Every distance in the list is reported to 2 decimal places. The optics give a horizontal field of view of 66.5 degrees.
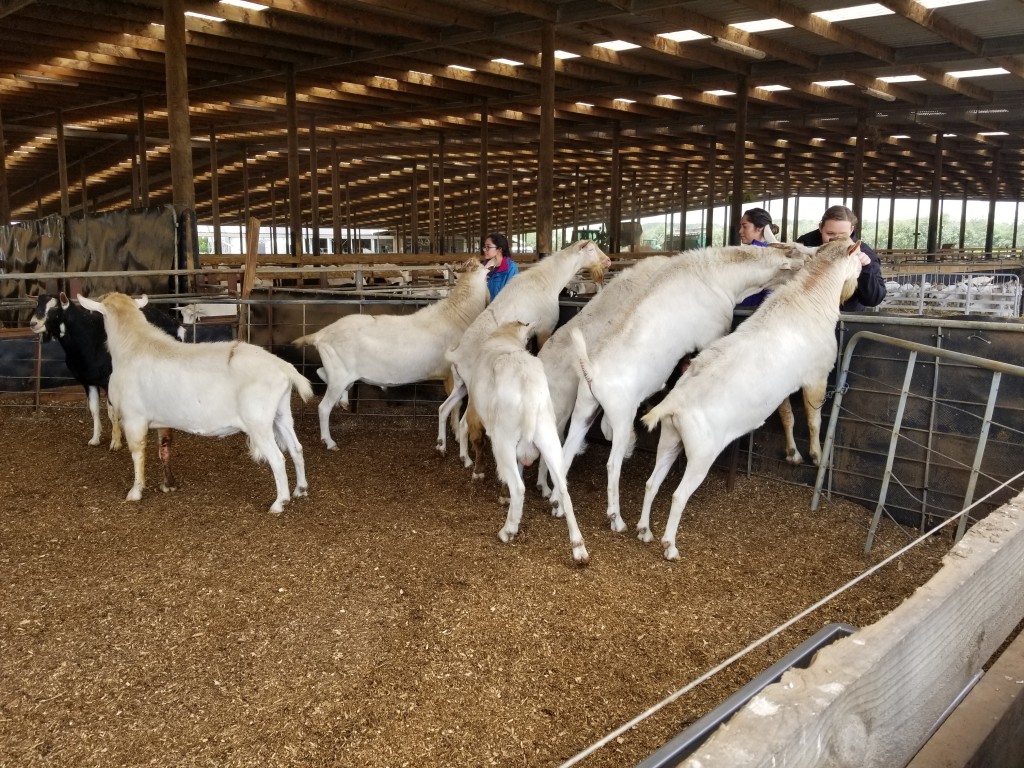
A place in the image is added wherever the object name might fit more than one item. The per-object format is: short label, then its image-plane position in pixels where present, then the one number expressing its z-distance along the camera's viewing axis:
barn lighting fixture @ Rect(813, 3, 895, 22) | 12.30
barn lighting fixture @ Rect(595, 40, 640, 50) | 15.17
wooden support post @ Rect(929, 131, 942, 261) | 25.07
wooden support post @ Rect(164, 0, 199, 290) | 10.97
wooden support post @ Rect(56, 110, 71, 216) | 22.17
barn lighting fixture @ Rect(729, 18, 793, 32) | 13.34
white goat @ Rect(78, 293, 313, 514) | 5.54
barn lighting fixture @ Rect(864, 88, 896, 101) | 17.69
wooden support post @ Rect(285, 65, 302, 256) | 16.33
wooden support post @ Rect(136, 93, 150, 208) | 19.84
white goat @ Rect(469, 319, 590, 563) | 4.73
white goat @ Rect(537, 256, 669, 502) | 5.65
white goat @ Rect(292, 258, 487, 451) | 7.39
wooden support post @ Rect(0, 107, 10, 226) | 16.25
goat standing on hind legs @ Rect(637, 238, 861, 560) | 4.82
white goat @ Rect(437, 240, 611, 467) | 6.53
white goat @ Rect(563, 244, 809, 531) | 5.32
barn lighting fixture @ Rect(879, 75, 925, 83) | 17.16
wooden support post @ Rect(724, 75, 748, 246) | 16.58
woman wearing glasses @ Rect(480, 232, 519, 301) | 7.80
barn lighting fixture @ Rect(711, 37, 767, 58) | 13.60
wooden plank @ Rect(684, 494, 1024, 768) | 1.16
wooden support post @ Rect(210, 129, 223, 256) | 25.08
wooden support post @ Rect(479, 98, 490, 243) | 19.81
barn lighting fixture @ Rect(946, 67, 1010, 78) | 16.39
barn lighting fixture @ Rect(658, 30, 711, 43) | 14.17
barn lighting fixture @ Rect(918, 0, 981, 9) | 11.68
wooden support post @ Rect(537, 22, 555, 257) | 12.90
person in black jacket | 5.67
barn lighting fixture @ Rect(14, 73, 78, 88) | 17.53
